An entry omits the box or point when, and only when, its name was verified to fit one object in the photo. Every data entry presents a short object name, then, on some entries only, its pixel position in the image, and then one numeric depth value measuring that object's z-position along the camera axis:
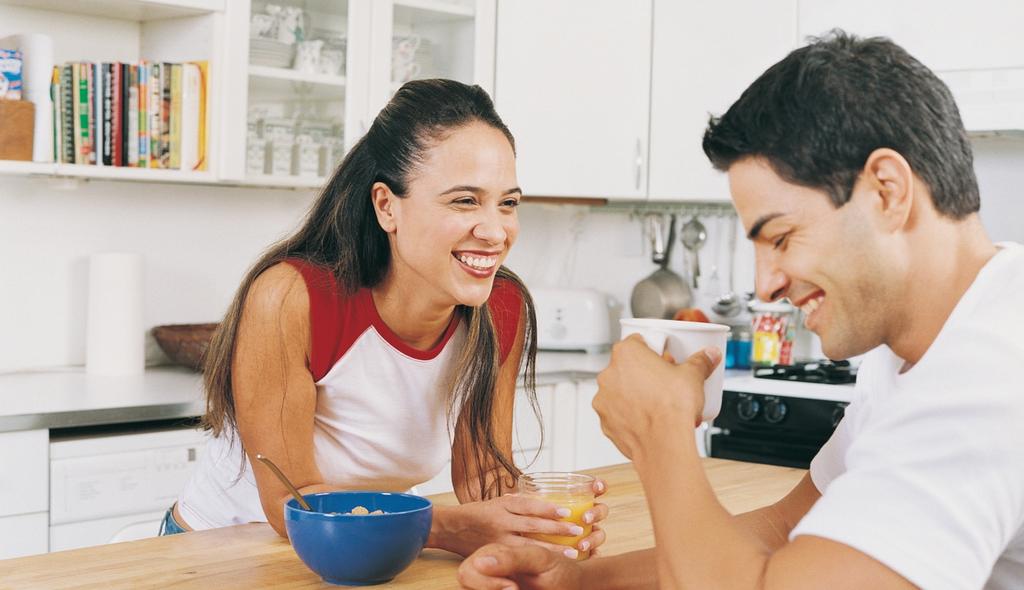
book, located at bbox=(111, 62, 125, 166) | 3.16
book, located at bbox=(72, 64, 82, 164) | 3.11
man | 0.95
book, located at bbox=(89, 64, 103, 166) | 3.14
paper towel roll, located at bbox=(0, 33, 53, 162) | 3.03
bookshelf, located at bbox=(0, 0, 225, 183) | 3.12
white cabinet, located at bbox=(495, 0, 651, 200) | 3.99
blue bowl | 1.32
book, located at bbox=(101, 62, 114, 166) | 3.15
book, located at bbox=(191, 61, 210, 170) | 3.29
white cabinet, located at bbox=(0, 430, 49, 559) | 2.62
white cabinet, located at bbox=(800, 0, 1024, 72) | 3.36
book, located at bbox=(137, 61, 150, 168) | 3.21
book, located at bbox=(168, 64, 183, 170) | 3.26
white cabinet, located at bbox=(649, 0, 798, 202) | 3.80
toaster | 4.25
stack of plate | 3.41
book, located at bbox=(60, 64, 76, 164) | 3.09
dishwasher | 2.70
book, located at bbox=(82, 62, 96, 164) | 3.12
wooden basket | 3.32
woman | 1.75
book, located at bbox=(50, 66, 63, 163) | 3.06
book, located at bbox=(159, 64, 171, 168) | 3.25
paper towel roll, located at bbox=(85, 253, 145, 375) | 3.24
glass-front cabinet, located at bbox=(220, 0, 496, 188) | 3.35
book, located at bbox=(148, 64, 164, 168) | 3.22
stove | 3.40
